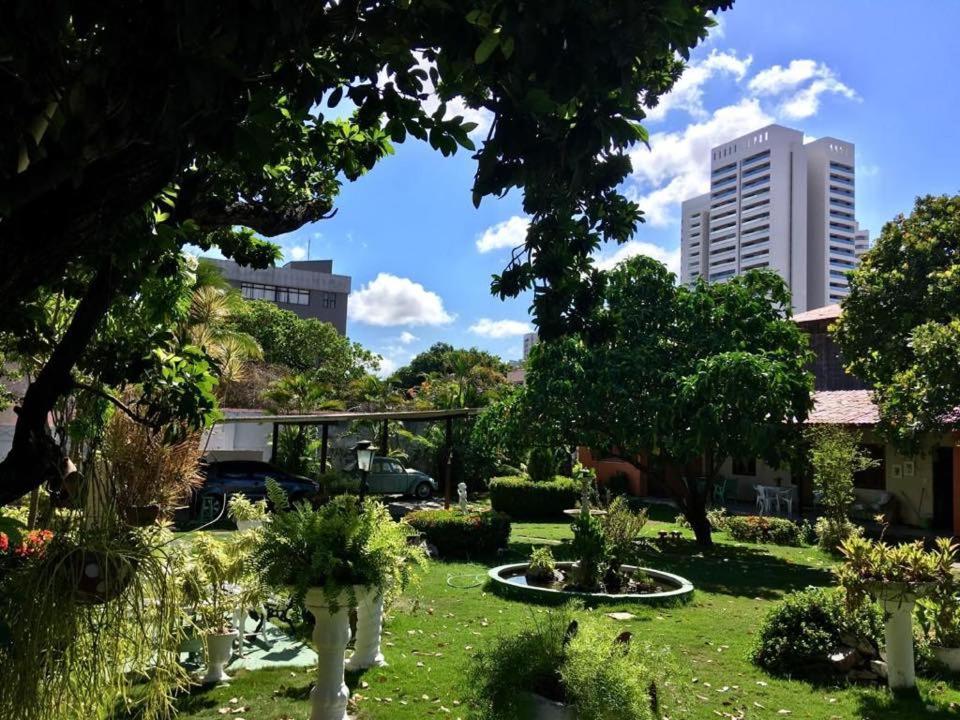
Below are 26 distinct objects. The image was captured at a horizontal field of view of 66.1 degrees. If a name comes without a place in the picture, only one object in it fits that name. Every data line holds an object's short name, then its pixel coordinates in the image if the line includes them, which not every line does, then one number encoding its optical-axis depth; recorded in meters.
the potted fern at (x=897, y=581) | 6.36
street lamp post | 10.87
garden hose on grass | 11.18
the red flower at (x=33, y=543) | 3.47
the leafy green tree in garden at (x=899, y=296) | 17.84
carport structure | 17.98
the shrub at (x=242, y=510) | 10.25
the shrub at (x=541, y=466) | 23.34
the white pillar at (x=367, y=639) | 6.96
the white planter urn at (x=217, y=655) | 6.46
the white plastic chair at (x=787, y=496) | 21.64
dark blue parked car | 18.67
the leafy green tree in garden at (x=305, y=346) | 43.00
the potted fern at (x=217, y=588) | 4.51
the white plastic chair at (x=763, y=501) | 21.88
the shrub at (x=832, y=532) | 15.09
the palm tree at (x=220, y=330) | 17.83
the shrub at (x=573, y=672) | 3.89
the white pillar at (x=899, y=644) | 6.47
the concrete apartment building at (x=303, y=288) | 65.50
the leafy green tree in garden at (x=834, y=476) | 14.81
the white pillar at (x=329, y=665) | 5.16
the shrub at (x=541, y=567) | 11.43
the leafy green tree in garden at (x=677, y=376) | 13.93
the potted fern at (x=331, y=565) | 4.89
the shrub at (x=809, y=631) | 7.17
